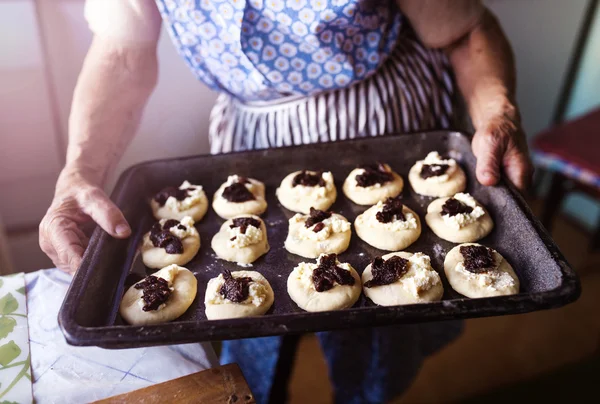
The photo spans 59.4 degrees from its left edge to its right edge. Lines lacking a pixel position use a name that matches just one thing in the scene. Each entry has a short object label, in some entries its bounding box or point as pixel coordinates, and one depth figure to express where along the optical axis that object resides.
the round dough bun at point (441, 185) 0.58
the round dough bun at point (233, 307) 0.45
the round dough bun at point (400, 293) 0.46
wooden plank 0.36
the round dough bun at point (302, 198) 0.58
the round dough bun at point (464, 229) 0.53
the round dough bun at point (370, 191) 0.58
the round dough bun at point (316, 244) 0.52
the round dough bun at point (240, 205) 0.57
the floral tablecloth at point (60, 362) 0.38
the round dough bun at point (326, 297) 0.46
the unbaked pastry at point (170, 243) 0.52
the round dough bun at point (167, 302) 0.45
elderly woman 0.51
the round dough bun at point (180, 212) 0.57
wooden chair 0.90
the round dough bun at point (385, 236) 0.53
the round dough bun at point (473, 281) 0.45
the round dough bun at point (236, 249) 0.52
